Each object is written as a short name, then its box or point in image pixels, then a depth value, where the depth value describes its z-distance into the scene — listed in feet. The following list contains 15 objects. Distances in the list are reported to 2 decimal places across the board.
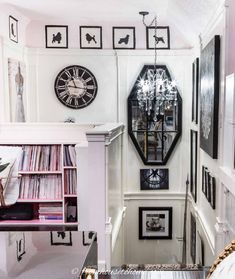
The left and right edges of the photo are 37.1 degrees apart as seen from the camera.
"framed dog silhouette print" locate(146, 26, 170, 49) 18.47
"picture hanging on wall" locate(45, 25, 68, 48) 18.47
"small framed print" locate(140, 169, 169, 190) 18.83
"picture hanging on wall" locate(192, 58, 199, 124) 15.16
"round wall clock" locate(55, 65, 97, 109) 18.54
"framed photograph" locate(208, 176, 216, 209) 10.98
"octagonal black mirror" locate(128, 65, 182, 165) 18.42
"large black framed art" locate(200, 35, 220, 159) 10.23
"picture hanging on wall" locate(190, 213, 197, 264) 15.78
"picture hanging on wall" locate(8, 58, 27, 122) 16.39
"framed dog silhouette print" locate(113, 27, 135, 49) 18.52
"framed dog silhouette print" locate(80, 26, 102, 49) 18.53
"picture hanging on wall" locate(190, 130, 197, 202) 15.93
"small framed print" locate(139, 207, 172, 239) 18.89
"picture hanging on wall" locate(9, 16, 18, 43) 16.30
